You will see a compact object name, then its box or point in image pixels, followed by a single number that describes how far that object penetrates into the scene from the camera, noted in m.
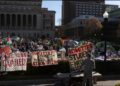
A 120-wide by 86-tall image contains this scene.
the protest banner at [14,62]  8.48
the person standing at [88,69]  6.79
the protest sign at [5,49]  8.51
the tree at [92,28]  54.16
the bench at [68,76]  7.54
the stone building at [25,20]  66.18
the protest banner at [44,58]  8.86
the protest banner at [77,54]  8.05
